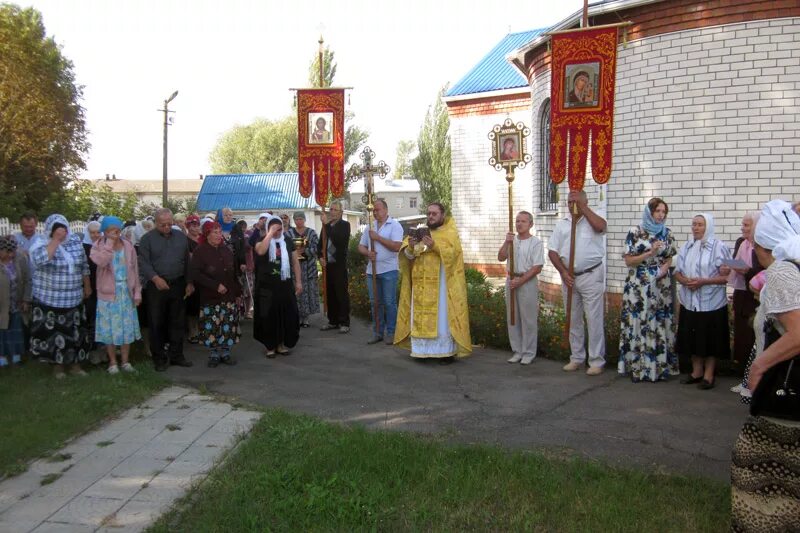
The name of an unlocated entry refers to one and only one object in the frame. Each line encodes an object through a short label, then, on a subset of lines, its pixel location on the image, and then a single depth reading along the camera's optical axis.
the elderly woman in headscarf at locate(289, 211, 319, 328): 11.22
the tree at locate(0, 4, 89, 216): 27.14
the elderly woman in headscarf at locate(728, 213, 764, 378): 6.80
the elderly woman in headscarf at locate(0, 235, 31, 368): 8.05
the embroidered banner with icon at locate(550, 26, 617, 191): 8.10
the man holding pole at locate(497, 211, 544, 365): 8.21
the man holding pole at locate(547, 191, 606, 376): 7.64
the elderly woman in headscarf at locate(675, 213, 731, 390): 6.94
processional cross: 9.97
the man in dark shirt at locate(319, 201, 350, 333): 10.88
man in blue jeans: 9.74
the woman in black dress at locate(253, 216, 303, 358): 8.86
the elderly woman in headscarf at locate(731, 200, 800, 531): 3.21
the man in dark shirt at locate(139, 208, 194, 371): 8.26
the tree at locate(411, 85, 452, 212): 37.91
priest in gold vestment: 8.47
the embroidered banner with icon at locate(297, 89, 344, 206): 11.23
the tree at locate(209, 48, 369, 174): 60.56
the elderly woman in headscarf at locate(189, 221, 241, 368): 8.25
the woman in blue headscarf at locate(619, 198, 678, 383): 7.24
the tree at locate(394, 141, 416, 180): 92.06
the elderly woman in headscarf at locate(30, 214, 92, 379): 7.57
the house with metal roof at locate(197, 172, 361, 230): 46.09
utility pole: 28.93
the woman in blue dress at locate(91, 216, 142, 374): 7.80
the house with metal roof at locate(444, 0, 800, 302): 9.12
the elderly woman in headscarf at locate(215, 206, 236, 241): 11.31
